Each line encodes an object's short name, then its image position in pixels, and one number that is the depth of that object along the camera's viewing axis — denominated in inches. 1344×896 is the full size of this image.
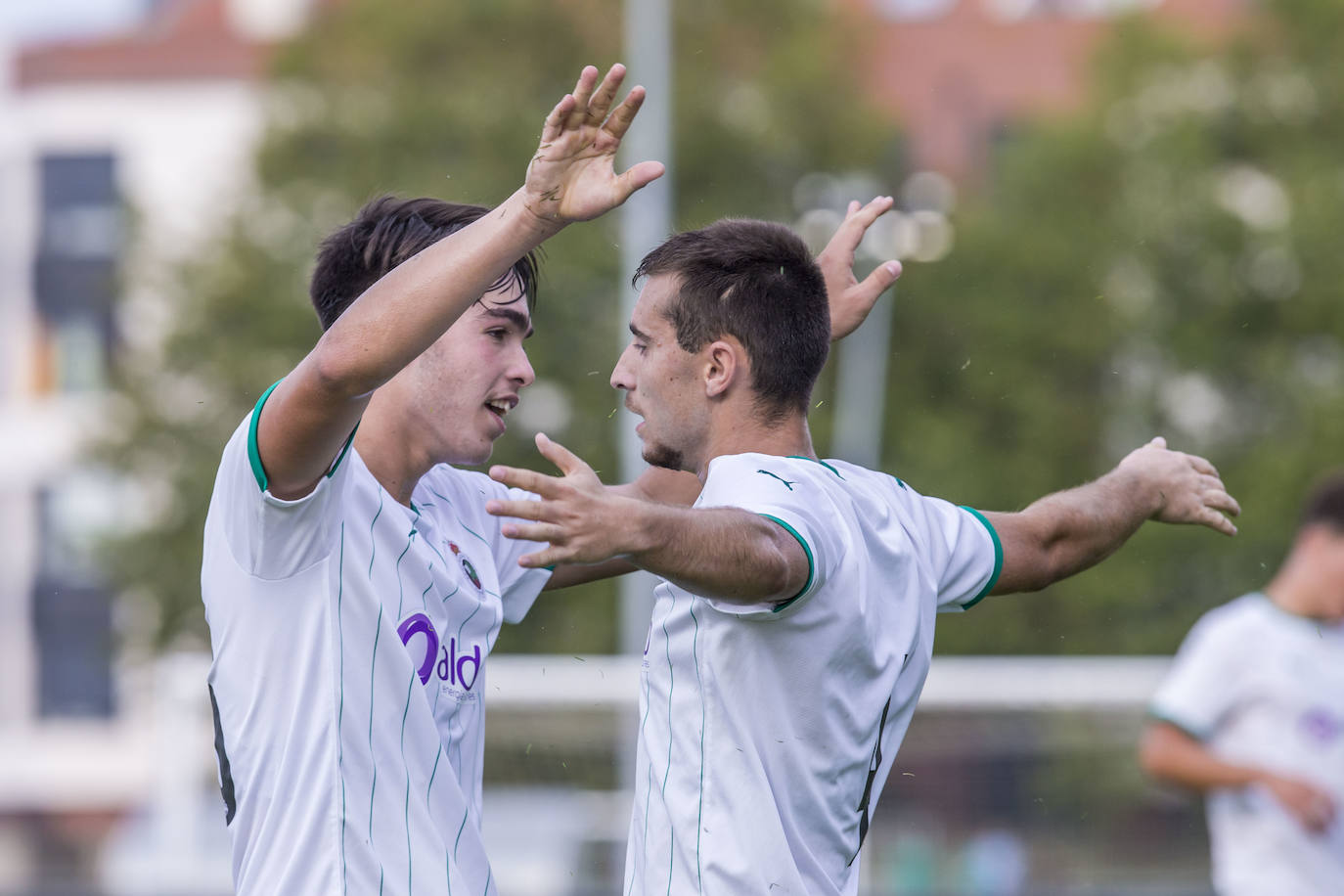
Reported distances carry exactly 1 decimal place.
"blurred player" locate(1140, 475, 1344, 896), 469.7
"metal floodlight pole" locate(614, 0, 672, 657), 1092.5
